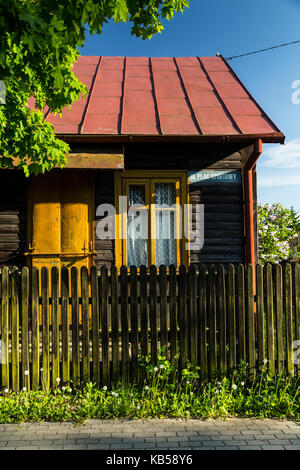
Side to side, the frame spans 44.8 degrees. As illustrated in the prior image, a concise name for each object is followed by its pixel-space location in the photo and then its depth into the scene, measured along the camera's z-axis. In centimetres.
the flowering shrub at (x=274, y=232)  1238
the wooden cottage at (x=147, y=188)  652
